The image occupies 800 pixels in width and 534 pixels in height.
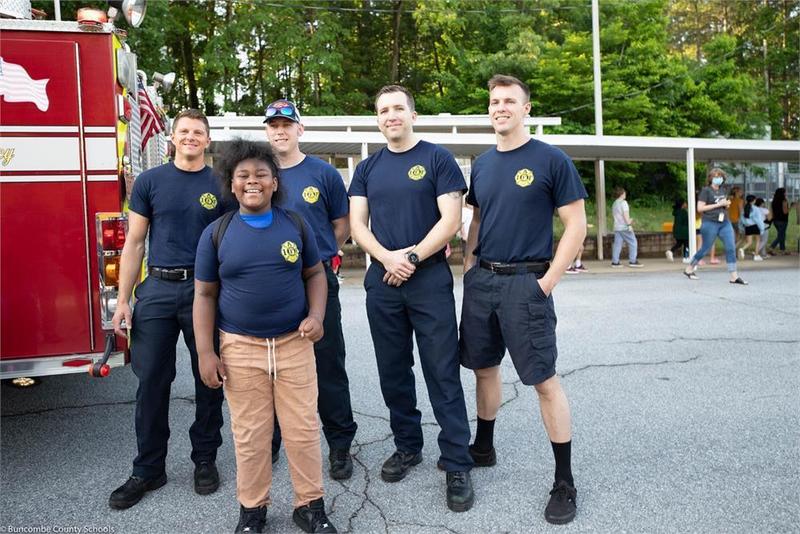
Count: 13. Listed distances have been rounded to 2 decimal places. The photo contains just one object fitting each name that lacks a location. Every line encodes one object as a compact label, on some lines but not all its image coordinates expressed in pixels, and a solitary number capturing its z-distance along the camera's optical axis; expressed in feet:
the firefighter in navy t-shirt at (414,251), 11.39
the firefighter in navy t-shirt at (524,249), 10.80
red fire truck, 12.16
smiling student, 9.68
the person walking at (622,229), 47.14
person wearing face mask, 35.06
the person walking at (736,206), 50.49
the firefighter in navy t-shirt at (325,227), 12.17
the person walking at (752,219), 50.47
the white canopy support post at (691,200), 46.99
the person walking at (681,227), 53.36
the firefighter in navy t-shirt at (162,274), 11.51
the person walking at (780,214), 55.52
